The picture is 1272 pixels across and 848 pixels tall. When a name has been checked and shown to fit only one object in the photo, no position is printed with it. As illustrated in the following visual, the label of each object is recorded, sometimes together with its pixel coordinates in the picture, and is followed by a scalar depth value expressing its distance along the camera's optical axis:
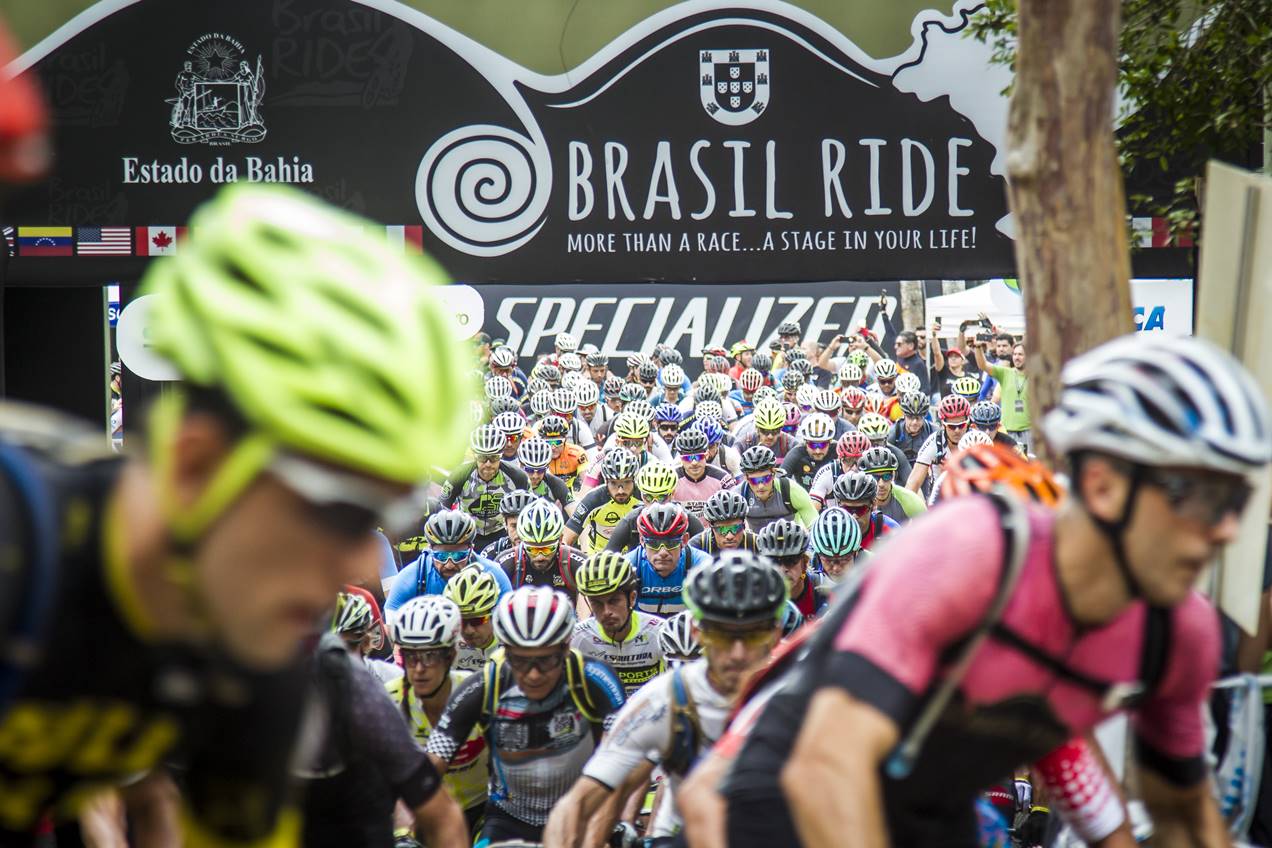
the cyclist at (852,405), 24.47
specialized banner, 42.84
